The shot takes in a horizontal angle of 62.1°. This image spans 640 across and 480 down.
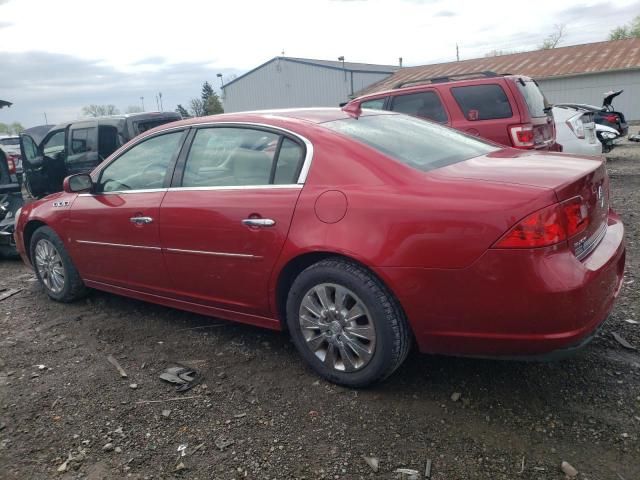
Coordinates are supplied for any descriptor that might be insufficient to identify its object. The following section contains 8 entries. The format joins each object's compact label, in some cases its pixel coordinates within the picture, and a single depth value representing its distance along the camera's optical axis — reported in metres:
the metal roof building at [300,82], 37.25
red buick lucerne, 2.37
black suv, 8.33
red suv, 6.44
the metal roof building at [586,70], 24.84
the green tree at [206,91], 72.06
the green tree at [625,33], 53.15
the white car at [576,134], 8.66
